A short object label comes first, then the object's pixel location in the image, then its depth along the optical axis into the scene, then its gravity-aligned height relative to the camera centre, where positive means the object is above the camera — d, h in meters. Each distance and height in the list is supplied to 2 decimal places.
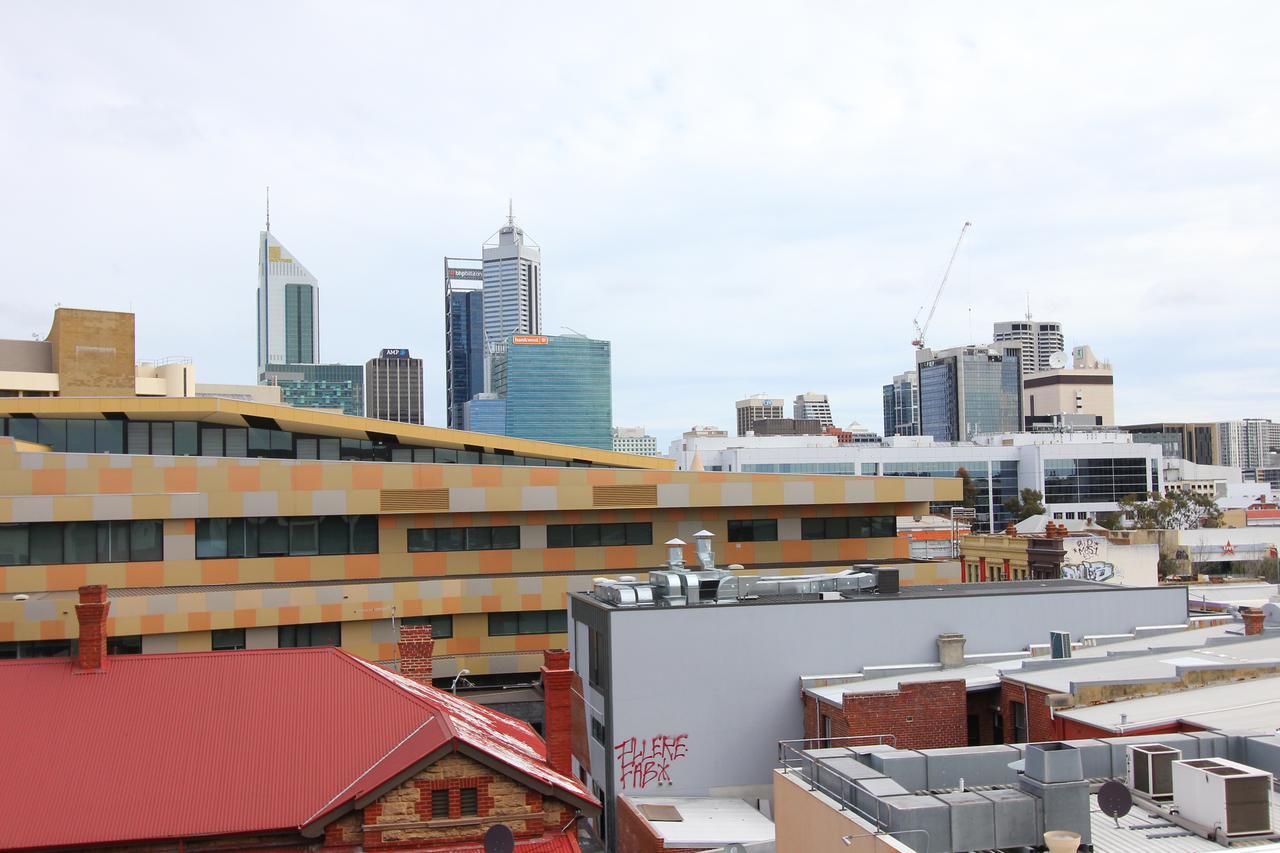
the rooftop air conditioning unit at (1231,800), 15.88 -4.46
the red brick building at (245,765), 19.31 -4.76
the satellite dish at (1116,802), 16.66 -4.64
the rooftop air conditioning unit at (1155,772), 17.70 -4.49
